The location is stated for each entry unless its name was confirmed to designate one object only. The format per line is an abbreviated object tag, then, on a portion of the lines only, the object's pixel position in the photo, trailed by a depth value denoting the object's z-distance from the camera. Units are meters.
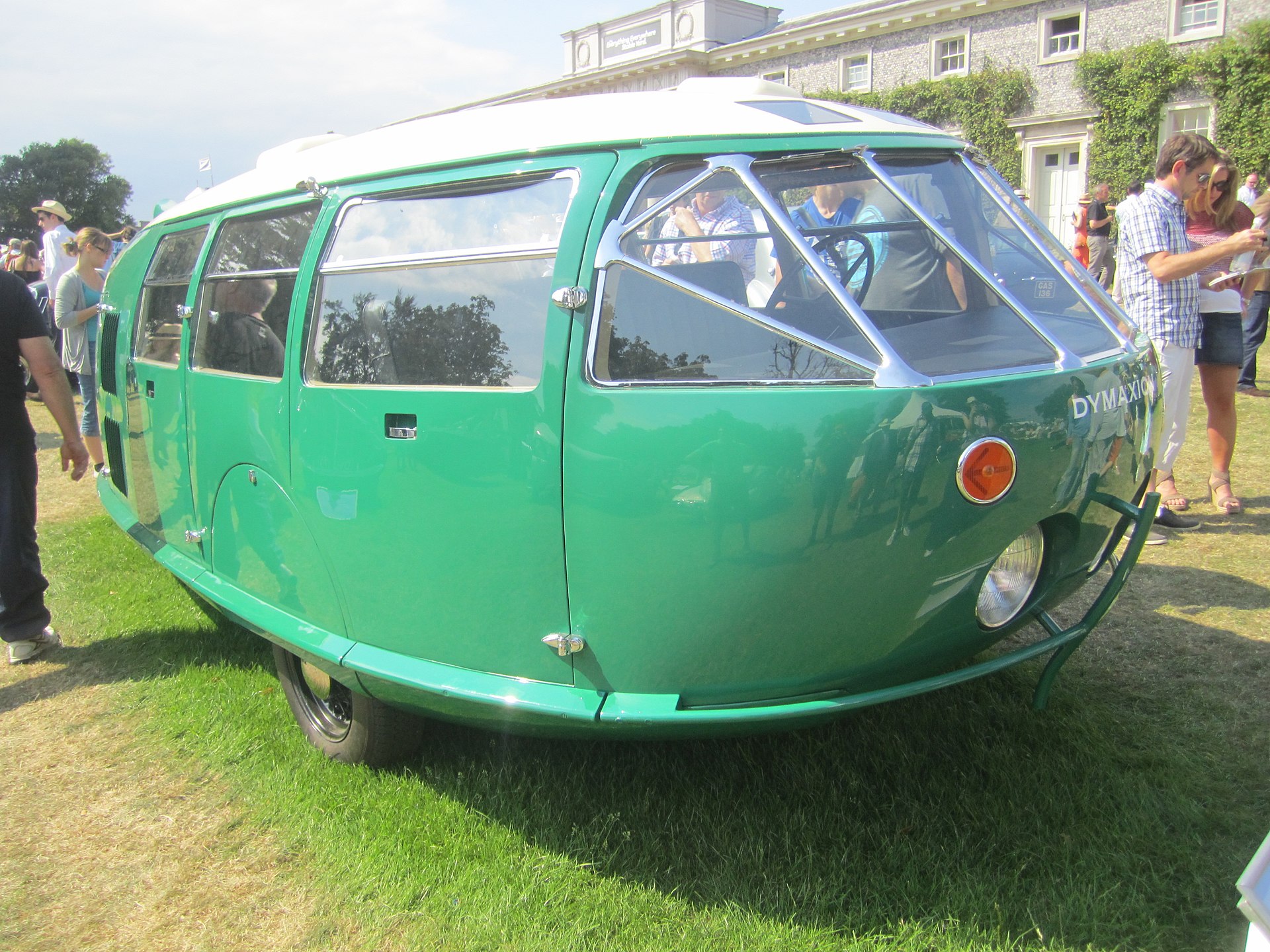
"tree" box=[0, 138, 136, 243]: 55.41
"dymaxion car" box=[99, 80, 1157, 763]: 2.28
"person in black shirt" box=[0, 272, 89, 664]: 4.56
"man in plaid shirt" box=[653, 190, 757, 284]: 2.48
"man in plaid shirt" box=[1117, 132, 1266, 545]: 5.08
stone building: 25.08
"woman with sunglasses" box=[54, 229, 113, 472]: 7.92
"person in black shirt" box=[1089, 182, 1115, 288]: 13.88
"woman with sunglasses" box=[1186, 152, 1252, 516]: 5.49
